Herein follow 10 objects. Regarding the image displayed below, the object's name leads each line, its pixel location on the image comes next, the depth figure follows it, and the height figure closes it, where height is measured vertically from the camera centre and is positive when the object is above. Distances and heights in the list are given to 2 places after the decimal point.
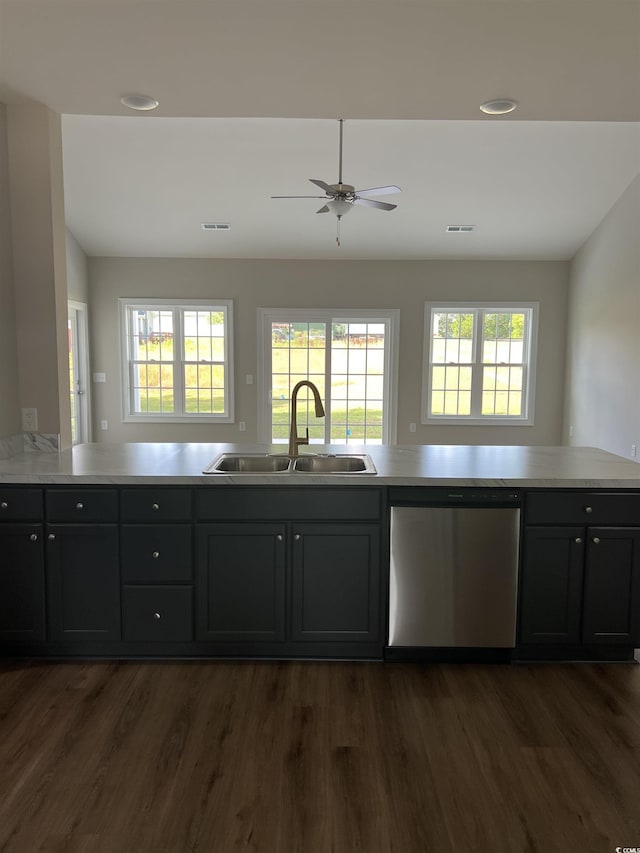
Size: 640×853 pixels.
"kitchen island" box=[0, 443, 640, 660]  2.72 -0.85
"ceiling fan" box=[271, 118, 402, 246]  4.38 +1.33
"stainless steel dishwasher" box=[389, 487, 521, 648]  2.72 -0.86
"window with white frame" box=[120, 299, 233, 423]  7.73 +0.15
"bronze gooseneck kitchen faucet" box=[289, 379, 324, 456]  3.10 -0.31
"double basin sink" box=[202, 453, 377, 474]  3.10 -0.46
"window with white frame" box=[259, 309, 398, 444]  7.73 +0.07
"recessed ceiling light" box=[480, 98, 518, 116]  2.95 +1.35
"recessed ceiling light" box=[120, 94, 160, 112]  2.95 +1.35
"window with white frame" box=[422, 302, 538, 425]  7.76 +0.16
